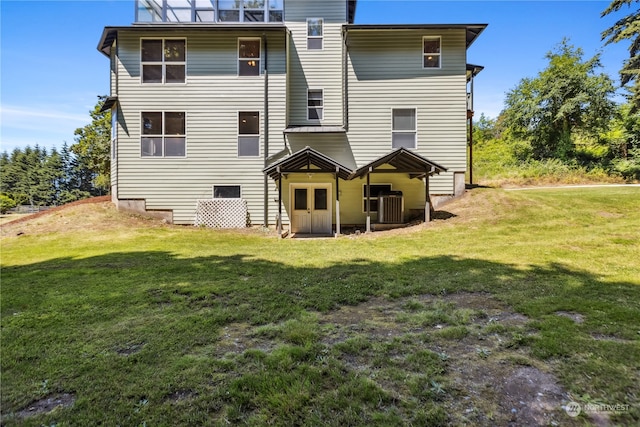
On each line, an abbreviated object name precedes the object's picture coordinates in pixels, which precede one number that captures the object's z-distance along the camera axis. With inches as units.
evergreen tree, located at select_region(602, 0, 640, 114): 746.8
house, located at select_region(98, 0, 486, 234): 522.0
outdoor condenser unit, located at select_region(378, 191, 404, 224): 506.3
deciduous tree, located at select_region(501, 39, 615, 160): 908.6
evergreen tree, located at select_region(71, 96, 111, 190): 1124.5
